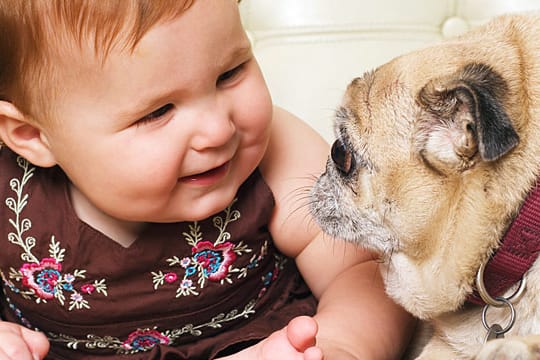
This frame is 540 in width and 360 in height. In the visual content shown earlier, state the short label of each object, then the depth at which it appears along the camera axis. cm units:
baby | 70
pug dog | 65
